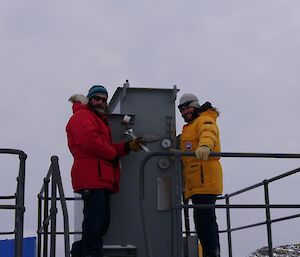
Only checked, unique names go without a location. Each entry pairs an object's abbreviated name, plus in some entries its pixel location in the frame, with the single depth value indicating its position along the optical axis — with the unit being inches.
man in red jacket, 191.8
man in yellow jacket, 198.4
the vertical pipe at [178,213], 174.9
